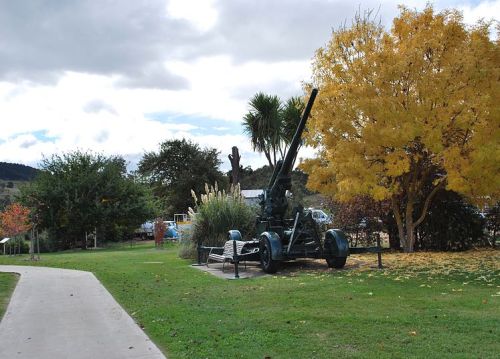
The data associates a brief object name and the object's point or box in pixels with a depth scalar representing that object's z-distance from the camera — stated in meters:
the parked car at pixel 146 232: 39.81
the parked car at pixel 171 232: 34.19
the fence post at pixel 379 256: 12.17
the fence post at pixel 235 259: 11.69
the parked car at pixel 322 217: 19.20
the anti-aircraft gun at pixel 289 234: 12.23
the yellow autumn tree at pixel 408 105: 13.08
